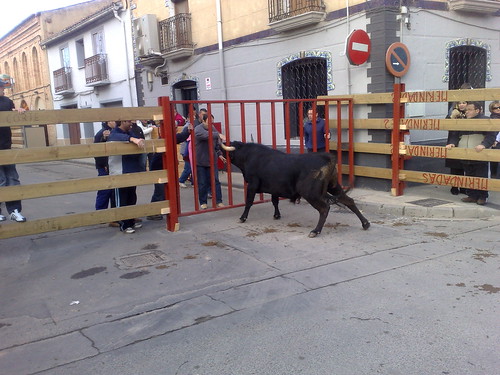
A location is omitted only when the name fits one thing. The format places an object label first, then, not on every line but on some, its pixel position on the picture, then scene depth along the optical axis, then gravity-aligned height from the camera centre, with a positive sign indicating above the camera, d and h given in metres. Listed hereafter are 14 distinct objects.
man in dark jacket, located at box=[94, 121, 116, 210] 7.17 -0.82
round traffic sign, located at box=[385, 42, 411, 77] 8.65 +0.80
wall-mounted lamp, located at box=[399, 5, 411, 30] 8.83 +1.63
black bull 6.34 -0.96
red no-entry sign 8.67 +1.07
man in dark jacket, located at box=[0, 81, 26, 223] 6.92 -0.64
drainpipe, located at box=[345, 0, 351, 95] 9.48 +0.89
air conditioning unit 15.02 +2.66
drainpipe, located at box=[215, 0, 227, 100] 12.90 +1.67
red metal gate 6.64 -0.50
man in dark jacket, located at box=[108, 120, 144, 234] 6.81 -0.79
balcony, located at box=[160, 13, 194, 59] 14.15 +2.43
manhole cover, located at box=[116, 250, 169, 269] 5.39 -1.71
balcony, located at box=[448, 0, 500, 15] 9.50 +1.90
